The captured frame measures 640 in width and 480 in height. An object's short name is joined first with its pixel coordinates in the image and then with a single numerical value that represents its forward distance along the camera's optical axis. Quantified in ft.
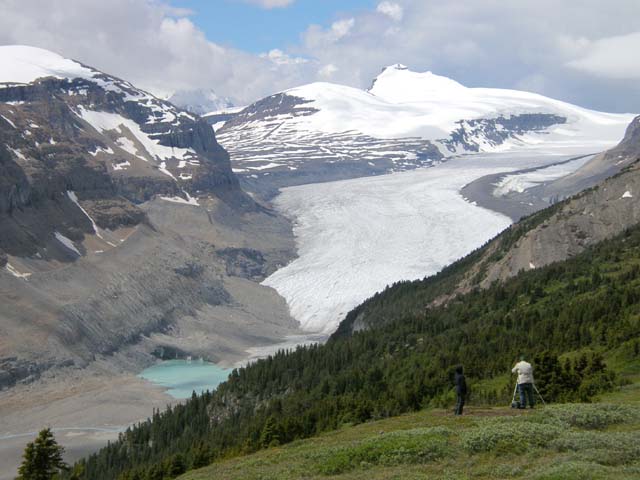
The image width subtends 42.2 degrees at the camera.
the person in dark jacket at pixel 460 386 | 98.73
